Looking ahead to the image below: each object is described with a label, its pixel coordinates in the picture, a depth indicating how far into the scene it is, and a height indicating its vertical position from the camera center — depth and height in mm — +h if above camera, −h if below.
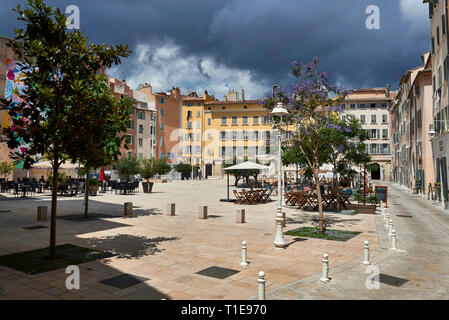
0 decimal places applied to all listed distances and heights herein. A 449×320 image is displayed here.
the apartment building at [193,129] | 67375 +10328
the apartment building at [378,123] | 62562 +10637
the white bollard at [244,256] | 7211 -1686
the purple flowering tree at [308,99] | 11648 +2867
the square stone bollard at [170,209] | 15219 -1359
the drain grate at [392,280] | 6148 -1932
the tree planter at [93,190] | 24947 -805
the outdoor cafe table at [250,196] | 20281 -1028
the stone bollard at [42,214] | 13195 -1360
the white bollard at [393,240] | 8969 -1654
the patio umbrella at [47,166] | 25422 +1081
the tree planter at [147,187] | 29250 -667
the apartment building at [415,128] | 28956 +5296
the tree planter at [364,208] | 16625 -1500
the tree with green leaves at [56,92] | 6996 +1906
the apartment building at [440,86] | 20844 +6298
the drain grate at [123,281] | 5934 -1875
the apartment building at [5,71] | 33125 +11115
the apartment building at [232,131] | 63750 +9383
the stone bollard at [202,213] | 14188 -1439
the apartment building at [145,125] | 60881 +10100
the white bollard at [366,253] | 7391 -1679
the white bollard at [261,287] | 4804 -1569
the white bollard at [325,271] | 6066 -1705
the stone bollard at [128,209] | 14820 -1325
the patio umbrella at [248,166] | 20853 +842
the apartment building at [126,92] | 58156 +14622
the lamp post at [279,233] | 8844 -1443
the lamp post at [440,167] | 21078 +784
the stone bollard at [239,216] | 13180 -1459
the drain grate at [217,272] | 6527 -1874
